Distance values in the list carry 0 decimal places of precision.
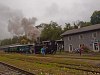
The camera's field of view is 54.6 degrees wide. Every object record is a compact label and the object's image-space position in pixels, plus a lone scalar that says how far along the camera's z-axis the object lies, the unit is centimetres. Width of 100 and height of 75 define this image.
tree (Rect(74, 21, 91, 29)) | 4252
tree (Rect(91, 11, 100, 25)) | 4357
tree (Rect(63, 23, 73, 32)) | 4040
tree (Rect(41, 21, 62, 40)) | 3826
